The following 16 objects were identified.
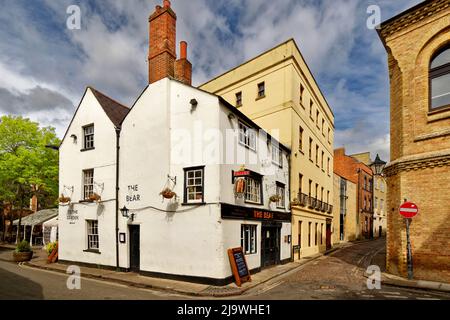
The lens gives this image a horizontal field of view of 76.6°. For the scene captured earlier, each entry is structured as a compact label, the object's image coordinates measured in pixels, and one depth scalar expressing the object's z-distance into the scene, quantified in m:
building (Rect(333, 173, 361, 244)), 32.09
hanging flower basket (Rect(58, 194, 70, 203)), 16.18
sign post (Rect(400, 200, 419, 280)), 11.48
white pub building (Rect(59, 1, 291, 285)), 11.52
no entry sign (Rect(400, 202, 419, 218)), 11.46
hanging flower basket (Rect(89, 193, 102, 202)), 14.62
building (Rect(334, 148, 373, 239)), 38.09
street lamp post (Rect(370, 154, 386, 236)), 14.25
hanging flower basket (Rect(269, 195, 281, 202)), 14.96
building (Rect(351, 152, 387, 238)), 43.66
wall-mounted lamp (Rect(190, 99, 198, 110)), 12.27
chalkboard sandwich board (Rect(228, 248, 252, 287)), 11.05
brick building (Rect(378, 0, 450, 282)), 11.40
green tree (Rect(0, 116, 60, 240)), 23.70
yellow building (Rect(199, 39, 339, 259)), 18.92
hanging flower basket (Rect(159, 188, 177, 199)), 11.69
